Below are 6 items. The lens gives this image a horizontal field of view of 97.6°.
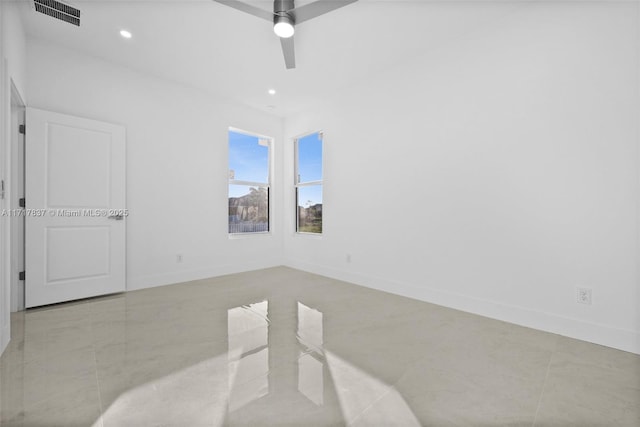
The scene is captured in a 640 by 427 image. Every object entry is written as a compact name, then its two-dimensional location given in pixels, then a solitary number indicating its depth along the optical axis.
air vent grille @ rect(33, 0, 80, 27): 2.42
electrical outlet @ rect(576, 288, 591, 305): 2.17
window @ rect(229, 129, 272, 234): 4.63
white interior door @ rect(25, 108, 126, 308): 2.87
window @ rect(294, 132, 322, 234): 4.63
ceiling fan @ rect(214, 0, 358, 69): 2.22
